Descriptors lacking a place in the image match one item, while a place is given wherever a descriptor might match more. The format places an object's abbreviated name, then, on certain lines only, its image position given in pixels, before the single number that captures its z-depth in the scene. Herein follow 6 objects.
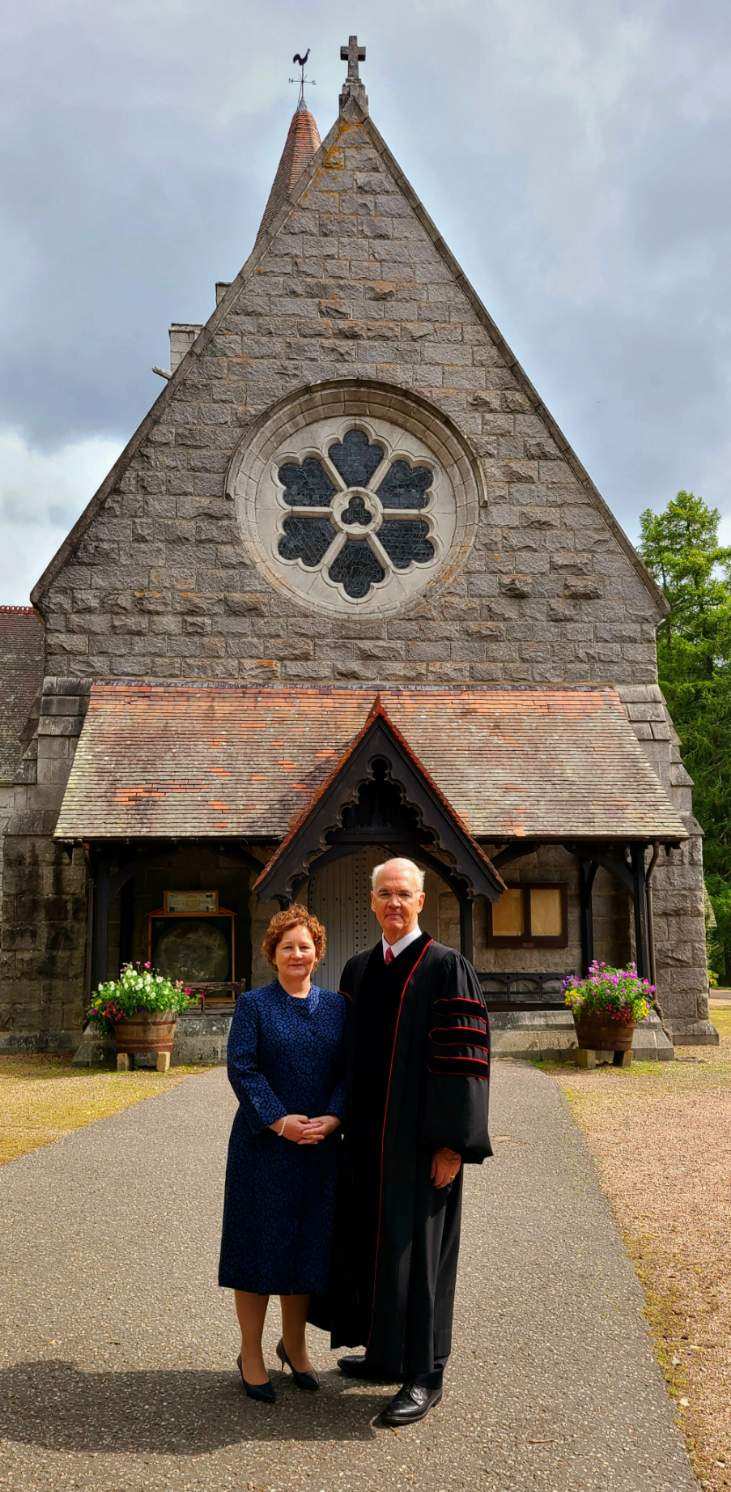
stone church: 13.81
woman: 3.99
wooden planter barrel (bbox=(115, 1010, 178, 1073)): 12.63
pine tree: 33.00
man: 3.97
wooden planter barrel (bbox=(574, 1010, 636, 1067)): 12.84
